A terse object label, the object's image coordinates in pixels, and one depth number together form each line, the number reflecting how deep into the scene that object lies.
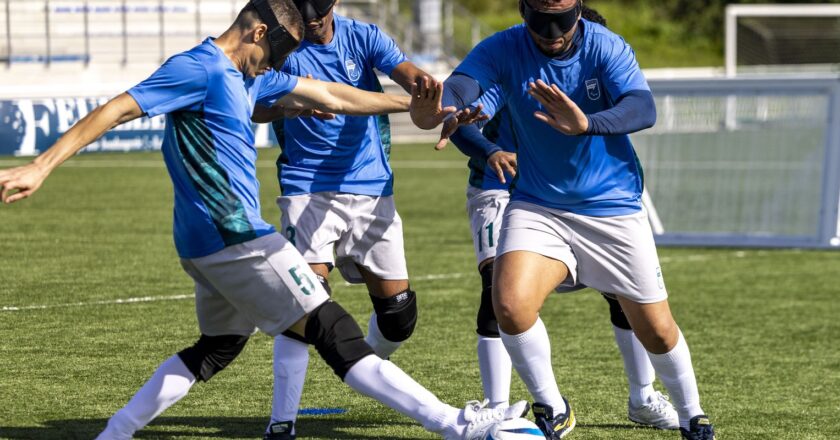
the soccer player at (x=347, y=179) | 12.71
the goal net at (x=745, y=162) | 25.33
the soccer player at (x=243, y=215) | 9.51
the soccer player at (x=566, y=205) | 11.00
